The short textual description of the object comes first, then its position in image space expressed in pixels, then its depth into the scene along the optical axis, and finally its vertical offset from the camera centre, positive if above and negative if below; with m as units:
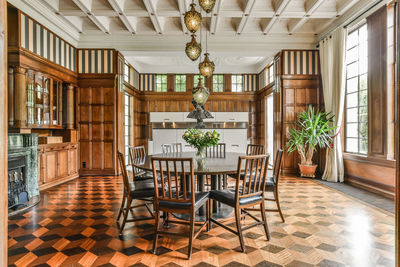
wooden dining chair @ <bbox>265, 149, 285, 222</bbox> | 2.92 -0.64
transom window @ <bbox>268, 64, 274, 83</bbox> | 7.75 +1.88
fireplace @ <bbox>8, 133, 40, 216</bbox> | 3.43 -0.61
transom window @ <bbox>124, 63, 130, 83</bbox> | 7.48 +1.84
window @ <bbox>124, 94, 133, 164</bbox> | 7.69 +0.37
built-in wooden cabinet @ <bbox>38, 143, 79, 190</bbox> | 4.64 -0.66
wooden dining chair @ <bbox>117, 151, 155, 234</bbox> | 2.67 -0.65
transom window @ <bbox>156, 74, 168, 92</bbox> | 9.27 +1.94
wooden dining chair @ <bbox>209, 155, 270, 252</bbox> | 2.28 -0.66
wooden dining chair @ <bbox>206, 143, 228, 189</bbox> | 3.55 -0.36
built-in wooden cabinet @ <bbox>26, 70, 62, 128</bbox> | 4.34 +0.62
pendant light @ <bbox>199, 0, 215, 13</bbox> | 2.83 +1.50
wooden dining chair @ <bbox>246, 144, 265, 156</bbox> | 3.72 -0.28
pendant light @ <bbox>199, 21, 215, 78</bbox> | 3.78 +1.01
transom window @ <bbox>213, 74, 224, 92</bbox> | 9.25 +1.86
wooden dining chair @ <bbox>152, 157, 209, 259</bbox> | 2.16 -0.66
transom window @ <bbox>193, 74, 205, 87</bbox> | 9.23 +1.99
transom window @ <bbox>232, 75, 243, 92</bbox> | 9.30 +1.87
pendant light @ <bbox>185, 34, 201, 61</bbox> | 3.42 +1.16
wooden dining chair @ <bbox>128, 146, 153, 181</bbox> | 3.17 -0.38
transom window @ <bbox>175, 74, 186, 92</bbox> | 9.26 +1.90
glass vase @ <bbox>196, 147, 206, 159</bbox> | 3.32 -0.29
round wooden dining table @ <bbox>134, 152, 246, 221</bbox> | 2.42 -0.37
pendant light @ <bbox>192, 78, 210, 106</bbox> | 3.76 +0.60
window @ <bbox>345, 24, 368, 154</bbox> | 4.73 +0.80
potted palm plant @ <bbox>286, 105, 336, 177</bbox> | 5.41 -0.07
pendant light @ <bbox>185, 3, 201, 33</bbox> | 3.06 +1.42
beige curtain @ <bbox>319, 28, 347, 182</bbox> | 5.17 +1.00
